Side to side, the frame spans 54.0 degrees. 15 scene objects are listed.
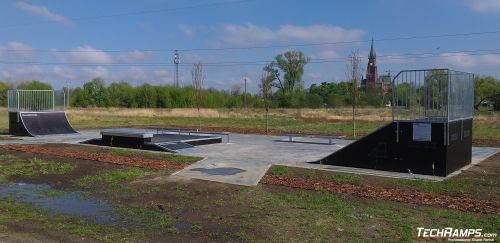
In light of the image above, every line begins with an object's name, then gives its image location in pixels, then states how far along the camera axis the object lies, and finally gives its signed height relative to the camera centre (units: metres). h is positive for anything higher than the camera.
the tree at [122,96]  75.31 +1.65
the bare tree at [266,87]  29.95 +1.28
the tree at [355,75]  23.53 +1.57
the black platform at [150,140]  17.40 -1.26
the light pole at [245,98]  74.85 +1.40
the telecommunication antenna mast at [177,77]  76.31 +4.85
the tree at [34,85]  73.94 +3.35
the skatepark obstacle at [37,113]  24.59 -0.33
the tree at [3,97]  71.31 +1.38
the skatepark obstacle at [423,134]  11.81 -0.66
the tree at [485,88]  65.84 +2.71
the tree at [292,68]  93.19 +7.46
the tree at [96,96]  76.88 +1.69
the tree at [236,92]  78.62 +2.45
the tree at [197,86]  31.34 +1.39
